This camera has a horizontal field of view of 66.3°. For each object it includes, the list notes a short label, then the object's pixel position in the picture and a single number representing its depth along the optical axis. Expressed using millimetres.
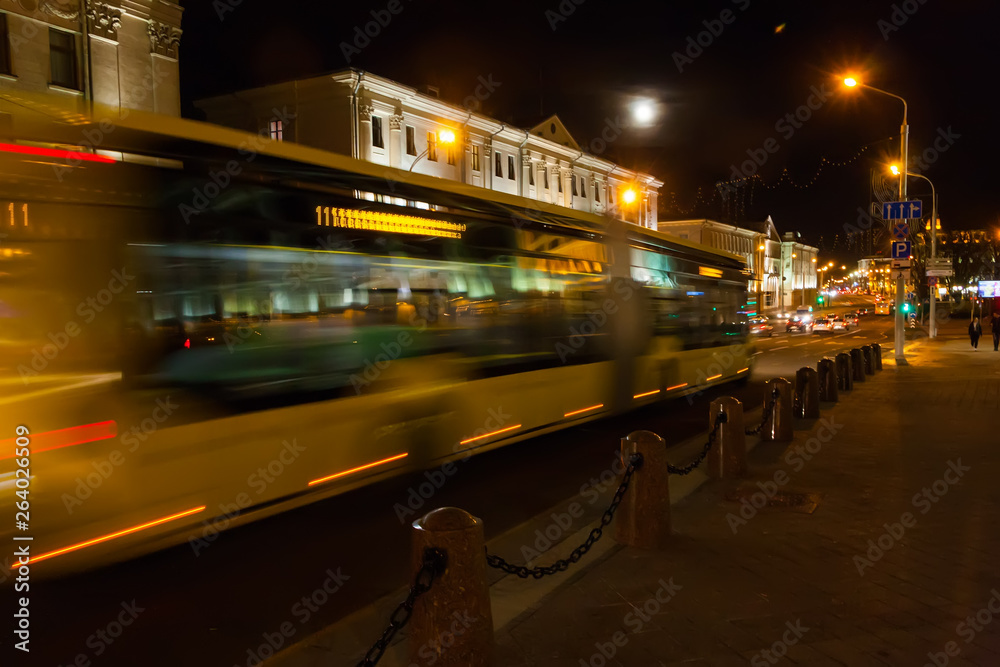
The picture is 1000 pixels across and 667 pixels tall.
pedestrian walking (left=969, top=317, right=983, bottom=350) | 29969
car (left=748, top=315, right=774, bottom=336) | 53031
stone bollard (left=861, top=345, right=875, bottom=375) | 20219
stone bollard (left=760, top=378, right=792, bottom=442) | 10375
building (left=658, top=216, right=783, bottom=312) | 80562
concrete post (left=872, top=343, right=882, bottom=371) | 20814
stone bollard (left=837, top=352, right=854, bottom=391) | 16484
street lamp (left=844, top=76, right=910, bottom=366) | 23467
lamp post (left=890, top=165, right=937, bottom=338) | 37781
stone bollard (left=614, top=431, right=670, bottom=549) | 5949
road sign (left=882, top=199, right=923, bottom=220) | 21438
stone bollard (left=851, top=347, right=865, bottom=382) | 18531
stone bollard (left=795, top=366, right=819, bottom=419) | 12359
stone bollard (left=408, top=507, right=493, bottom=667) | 3768
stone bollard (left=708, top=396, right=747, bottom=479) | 8211
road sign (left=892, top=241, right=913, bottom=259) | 21672
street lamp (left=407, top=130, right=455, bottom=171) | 30367
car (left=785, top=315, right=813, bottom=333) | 55406
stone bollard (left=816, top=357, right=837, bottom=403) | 14578
